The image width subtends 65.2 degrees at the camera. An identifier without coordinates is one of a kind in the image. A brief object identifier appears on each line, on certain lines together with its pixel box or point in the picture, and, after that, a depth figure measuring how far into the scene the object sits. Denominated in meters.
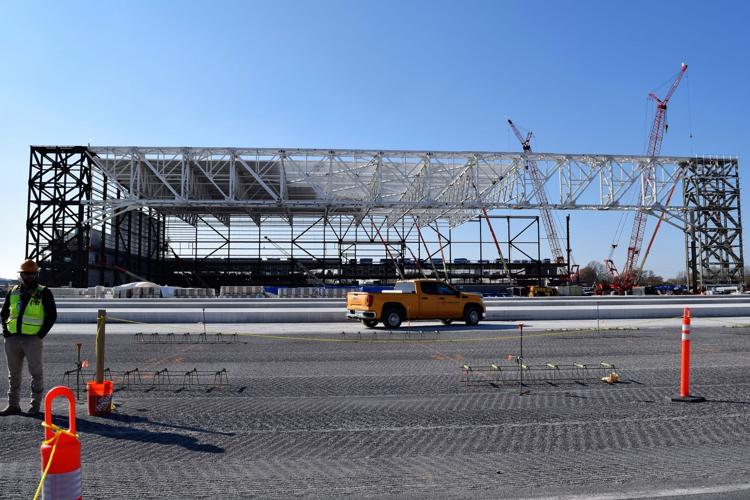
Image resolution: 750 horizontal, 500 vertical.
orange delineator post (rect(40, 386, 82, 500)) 3.15
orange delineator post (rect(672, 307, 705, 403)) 8.38
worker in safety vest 7.51
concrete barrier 24.41
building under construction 45.97
